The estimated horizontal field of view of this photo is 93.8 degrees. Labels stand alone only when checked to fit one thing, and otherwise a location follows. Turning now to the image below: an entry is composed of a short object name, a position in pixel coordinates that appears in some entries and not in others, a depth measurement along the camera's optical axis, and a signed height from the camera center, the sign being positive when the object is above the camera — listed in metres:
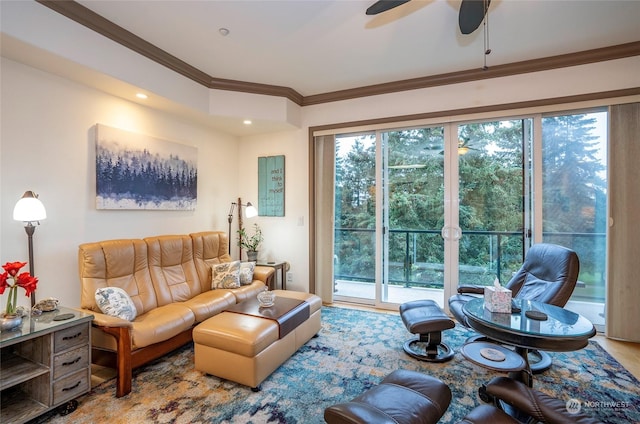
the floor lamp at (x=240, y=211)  4.37 +0.03
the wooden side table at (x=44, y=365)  1.88 -1.01
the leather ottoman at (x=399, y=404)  1.37 -0.97
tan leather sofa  2.31 -0.82
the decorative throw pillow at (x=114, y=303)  2.48 -0.76
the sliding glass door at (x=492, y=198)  3.55 +0.18
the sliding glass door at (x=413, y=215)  3.90 -0.02
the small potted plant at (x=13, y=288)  1.89 -0.51
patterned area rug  2.01 -1.35
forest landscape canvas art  3.08 +0.47
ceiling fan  1.95 +1.38
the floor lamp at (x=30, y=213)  2.25 +0.00
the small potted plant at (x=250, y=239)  4.62 -0.42
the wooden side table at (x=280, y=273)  4.40 -0.92
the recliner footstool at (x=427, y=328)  2.62 -1.00
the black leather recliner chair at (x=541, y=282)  2.49 -0.63
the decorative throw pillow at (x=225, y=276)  3.61 -0.77
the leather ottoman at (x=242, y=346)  2.25 -1.06
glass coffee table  1.87 -0.76
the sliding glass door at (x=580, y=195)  3.25 +0.20
